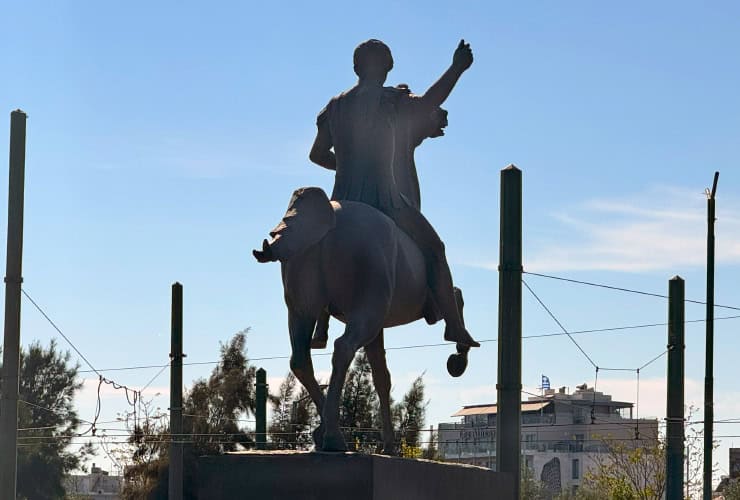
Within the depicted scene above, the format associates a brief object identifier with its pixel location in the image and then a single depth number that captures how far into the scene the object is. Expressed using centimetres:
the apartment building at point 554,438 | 11495
